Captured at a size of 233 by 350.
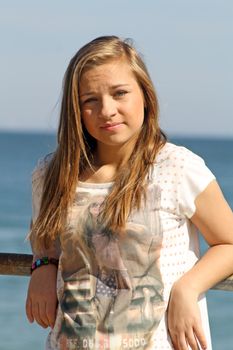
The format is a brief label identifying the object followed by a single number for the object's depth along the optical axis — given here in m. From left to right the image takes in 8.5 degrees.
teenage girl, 3.73
